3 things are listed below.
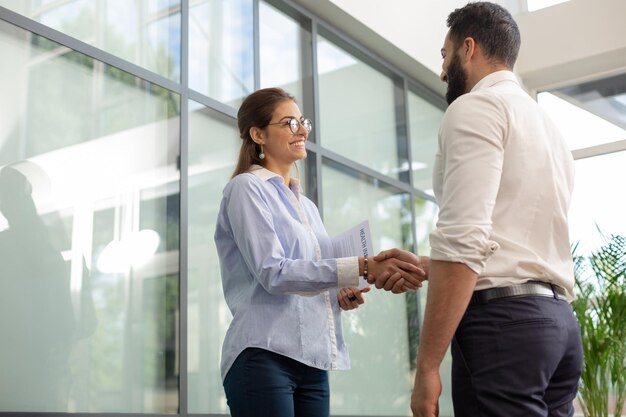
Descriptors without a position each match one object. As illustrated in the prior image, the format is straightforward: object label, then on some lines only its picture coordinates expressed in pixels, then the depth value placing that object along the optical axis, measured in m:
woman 1.78
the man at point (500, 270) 1.34
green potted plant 5.12
